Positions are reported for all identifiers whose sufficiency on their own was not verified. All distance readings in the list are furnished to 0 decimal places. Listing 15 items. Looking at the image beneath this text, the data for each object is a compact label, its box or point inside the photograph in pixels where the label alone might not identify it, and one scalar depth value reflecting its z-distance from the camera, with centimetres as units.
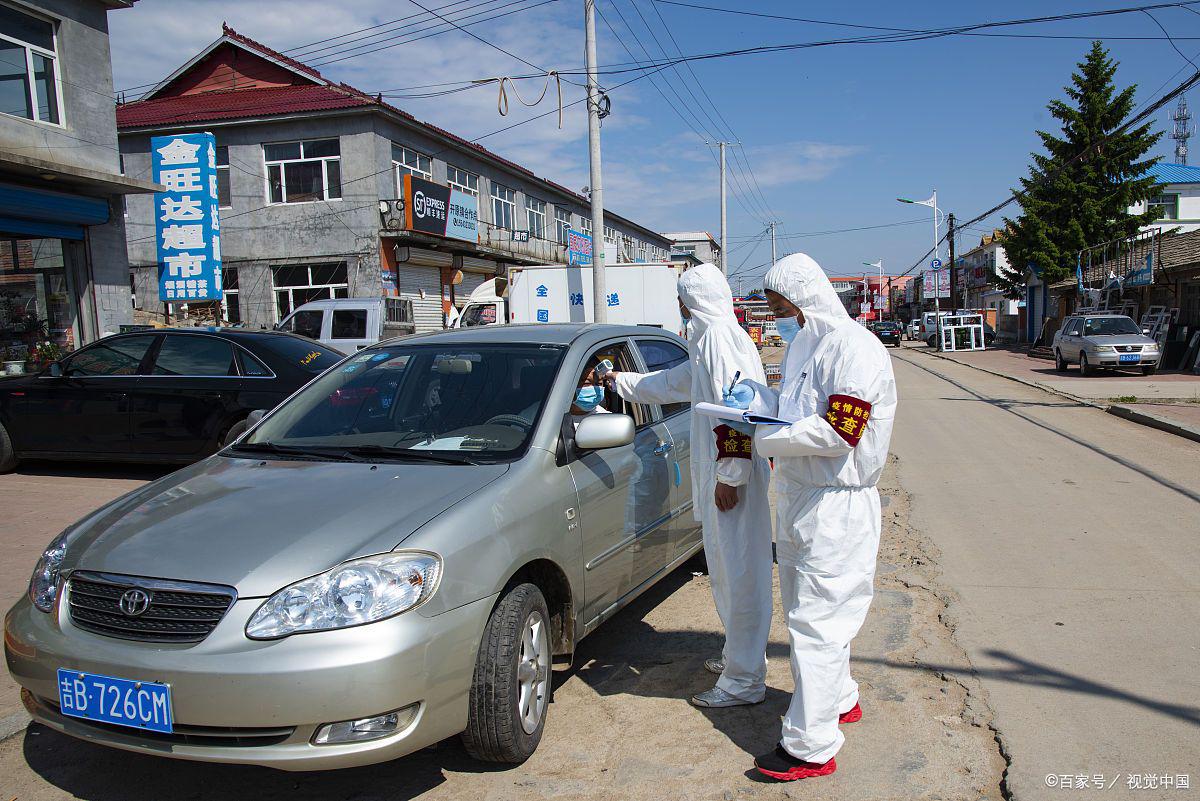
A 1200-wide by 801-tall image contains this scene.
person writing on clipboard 295
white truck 1736
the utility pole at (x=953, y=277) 4591
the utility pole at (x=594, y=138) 1742
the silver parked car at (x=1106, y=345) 2098
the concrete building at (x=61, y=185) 1233
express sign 2402
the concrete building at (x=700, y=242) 9112
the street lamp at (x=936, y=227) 4882
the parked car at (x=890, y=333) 5434
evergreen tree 3669
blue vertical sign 1532
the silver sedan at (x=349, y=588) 261
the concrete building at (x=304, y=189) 2430
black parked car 809
